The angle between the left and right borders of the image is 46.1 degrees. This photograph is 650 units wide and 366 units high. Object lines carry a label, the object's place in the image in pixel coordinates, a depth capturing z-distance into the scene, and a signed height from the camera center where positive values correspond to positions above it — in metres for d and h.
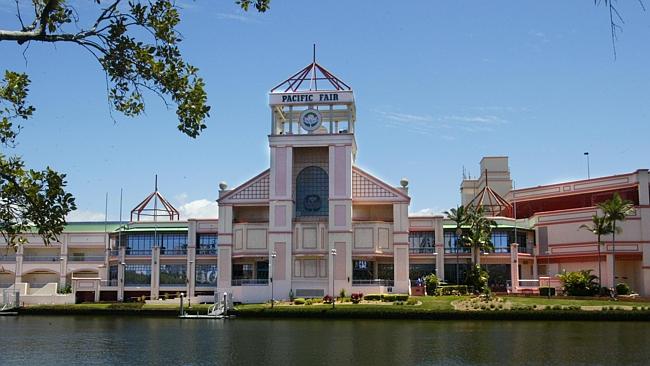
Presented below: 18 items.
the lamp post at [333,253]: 79.48 +1.58
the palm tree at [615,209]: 75.25 +5.84
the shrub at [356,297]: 75.00 -2.91
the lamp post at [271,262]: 83.23 +0.64
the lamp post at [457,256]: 86.25 +1.41
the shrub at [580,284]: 75.44 -1.54
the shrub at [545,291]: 79.04 -2.36
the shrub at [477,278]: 78.88 -1.08
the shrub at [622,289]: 77.12 -2.12
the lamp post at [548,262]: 89.16 +0.73
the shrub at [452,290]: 79.40 -2.29
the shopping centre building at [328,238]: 84.25 +3.46
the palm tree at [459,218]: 84.15 +5.56
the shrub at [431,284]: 80.94 -1.68
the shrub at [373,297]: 76.44 -2.91
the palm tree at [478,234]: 82.00 +3.71
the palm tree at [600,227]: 75.62 +4.08
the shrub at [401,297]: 75.44 -2.86
